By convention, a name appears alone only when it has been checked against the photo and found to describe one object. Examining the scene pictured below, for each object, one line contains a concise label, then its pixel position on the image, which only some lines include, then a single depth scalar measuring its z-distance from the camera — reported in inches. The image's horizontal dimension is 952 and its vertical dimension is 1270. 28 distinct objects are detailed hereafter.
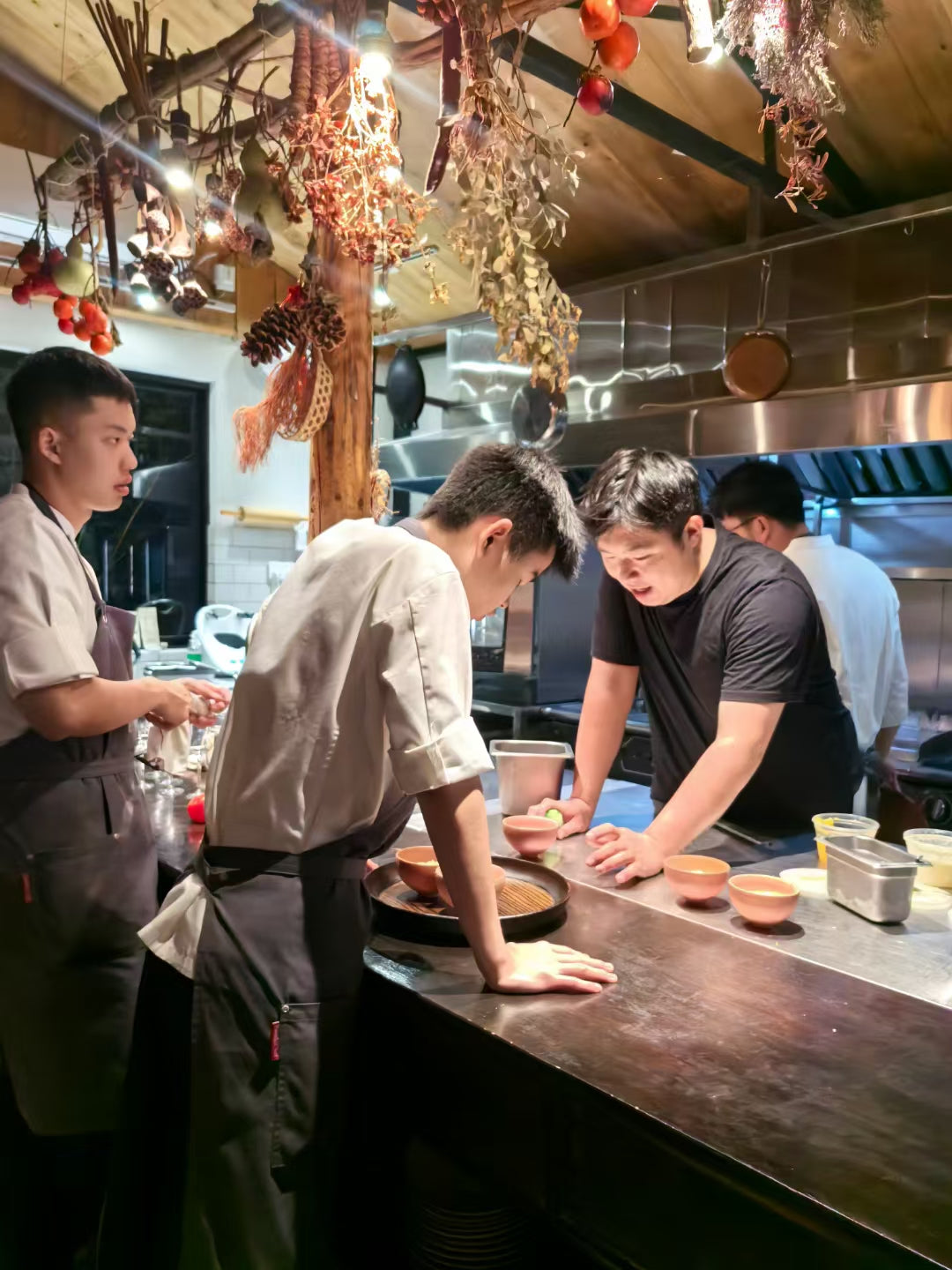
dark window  241.9
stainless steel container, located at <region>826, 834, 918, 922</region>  65.0
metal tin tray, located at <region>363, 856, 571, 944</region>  60.7
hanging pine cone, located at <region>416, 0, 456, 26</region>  79.2
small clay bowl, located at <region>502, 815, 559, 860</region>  76.9
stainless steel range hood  134.0
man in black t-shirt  80.4
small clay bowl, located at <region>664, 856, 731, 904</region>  66.7
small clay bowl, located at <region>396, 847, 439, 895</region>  65.7
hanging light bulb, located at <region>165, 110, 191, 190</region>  107.7
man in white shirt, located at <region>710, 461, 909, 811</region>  144.6
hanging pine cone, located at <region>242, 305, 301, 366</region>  91.7
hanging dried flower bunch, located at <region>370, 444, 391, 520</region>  100.5
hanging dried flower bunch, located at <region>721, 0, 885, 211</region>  66.0
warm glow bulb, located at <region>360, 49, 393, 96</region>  82.9
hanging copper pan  147.7
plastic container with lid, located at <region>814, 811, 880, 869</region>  76.8
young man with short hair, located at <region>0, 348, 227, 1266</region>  73.1
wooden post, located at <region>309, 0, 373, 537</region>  94.7
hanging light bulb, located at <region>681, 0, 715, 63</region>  68.2
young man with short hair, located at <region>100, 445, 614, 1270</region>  51.6
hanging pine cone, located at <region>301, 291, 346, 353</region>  90.7
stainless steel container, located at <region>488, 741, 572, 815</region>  85.6
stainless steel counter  38.1
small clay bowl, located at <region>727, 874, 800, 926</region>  62.1
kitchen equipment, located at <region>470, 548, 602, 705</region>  202.2
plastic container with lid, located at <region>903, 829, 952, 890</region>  72.4
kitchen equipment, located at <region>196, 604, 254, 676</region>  216.5
